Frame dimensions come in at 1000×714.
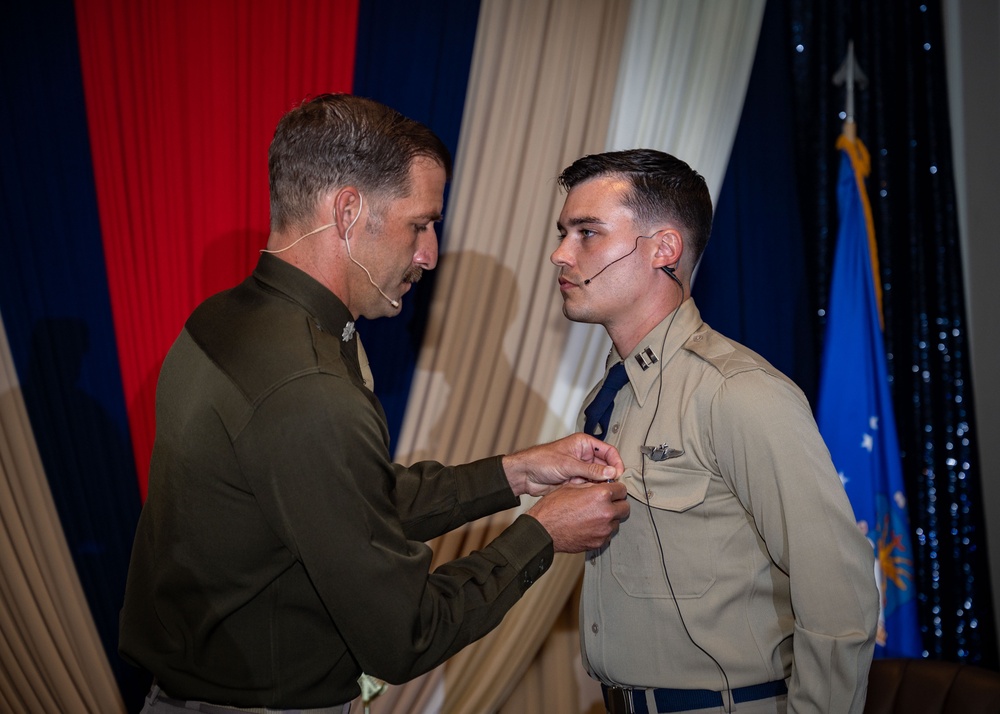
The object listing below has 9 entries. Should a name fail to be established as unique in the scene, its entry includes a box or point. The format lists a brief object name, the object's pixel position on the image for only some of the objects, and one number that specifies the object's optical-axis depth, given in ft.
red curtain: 9.46
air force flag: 11.10
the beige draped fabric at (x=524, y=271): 10.07
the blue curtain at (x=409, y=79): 9.99
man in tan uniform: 5.19
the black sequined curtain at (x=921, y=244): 11.19
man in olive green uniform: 4.66
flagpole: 11.17
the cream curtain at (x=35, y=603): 9.11
